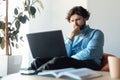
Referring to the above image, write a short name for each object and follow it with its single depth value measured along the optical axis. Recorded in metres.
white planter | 2.85
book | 1.41
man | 1.77
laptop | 1.87
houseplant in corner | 2.93
